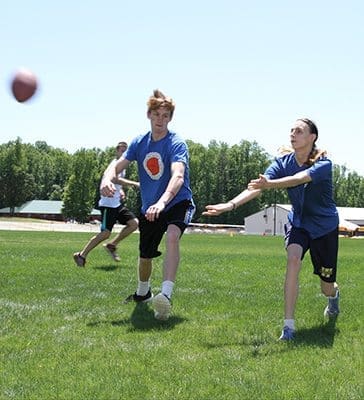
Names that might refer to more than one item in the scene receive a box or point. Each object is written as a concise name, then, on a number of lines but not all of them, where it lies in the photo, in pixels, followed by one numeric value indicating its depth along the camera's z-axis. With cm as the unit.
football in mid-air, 963
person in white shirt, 1154
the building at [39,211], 13238
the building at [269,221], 9912
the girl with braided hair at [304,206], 580
